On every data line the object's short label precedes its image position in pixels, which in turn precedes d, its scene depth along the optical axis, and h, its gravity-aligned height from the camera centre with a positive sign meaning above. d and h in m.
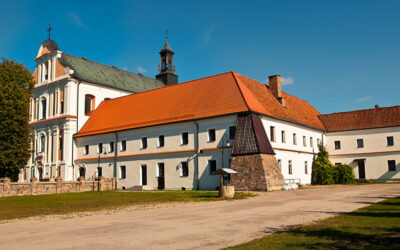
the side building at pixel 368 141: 44.47 +2.79
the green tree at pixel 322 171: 41.12 -0.73
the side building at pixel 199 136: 31.62 +3.21
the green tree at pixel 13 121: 38.55 +5.45
